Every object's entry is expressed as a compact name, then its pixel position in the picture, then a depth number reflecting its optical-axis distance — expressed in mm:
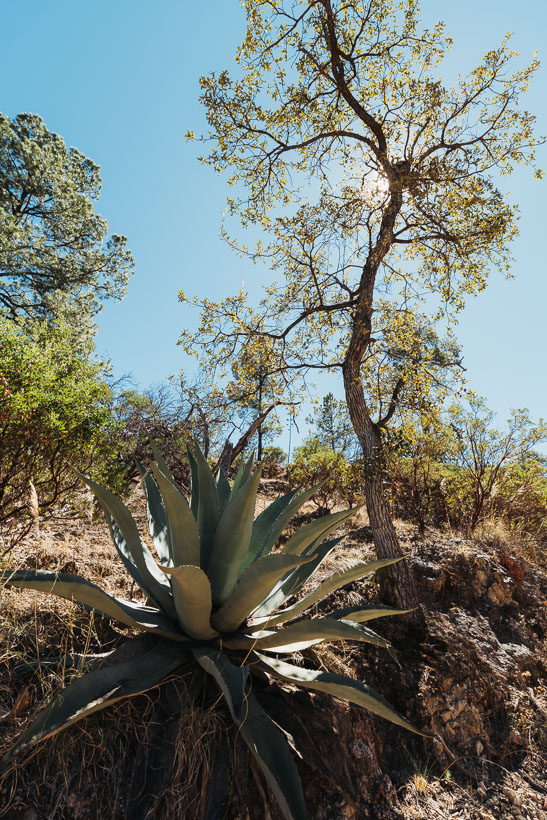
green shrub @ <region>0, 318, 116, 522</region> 3451
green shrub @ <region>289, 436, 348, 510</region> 7039
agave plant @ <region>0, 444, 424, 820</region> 1624
